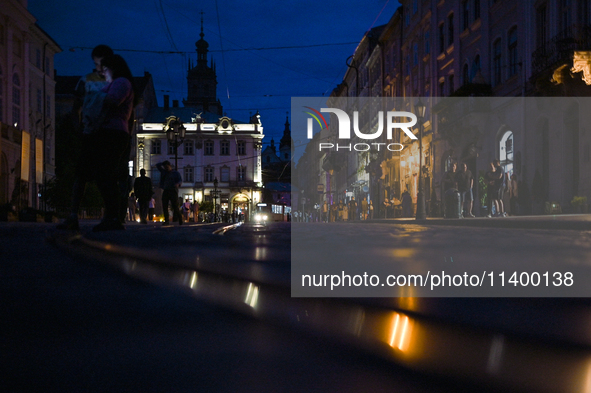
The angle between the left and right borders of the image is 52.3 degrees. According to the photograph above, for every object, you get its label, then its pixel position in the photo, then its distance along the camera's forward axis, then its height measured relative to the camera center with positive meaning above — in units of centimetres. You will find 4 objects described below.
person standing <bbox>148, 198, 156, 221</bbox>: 2457 -7
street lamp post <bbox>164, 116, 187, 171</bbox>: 2492 +307
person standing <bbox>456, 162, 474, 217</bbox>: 1809 +58
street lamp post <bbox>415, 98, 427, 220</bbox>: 2202 +51
